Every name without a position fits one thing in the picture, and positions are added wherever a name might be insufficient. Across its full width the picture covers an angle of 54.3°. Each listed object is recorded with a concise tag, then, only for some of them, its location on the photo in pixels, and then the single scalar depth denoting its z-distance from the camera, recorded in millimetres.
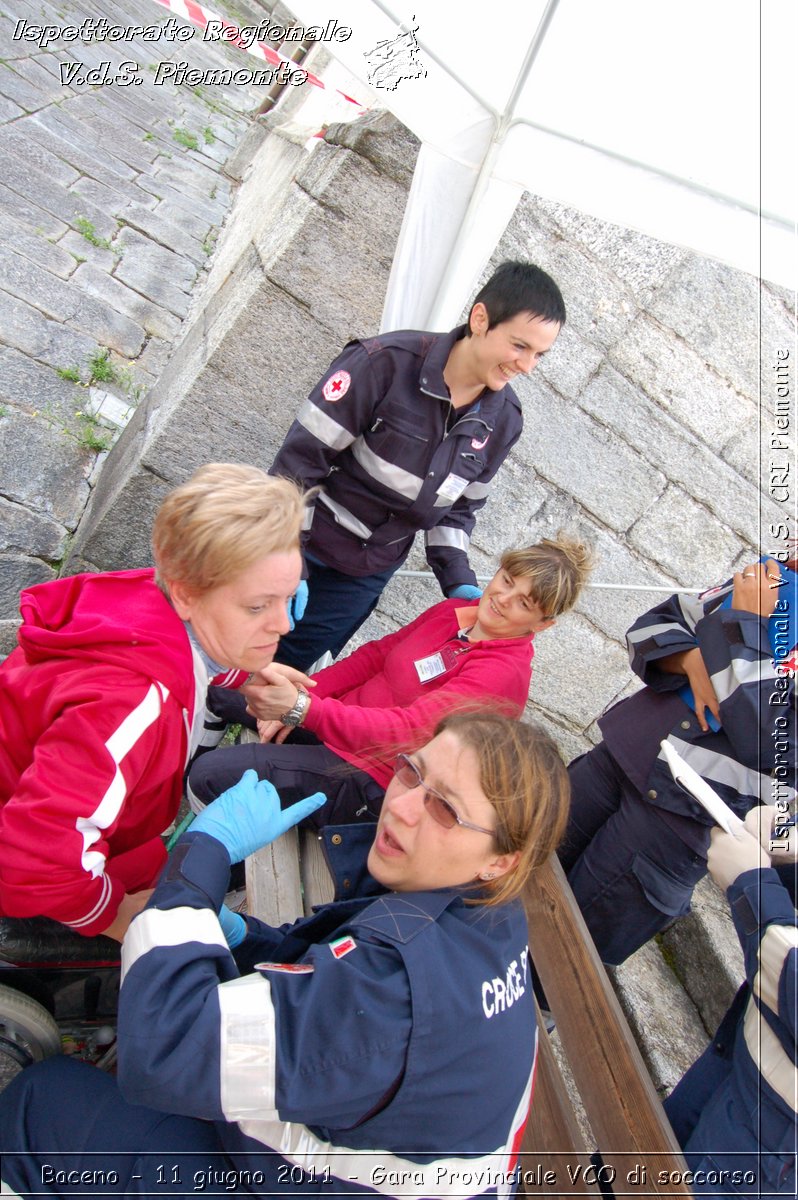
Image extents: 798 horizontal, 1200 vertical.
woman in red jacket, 1347
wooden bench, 1530
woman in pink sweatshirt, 2150
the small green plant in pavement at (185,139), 8383
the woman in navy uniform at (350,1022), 1101
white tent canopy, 2008
